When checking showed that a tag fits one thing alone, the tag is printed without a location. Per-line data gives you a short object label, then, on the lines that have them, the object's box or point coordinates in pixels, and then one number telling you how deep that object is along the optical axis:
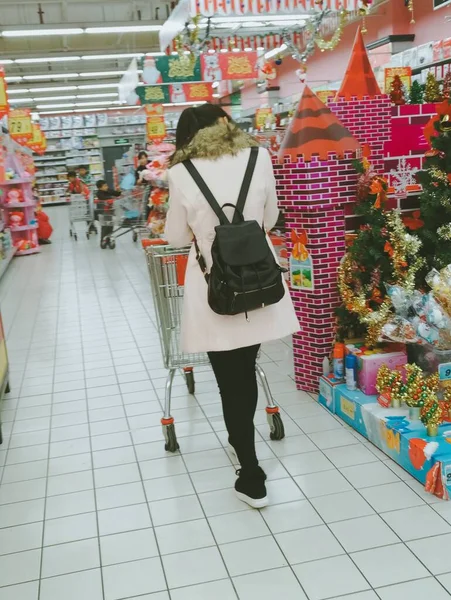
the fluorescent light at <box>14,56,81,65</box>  15.00
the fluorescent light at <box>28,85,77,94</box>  21.14
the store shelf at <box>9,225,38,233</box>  12.03
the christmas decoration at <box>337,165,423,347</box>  3.63
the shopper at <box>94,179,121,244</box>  11.80
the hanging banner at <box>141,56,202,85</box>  12.77
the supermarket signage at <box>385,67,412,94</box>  7.99
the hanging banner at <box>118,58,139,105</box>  13.02
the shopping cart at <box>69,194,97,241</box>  13.83
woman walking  2.62
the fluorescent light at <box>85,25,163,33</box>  11.87
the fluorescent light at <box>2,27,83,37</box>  11.55
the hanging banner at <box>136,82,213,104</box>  14.13
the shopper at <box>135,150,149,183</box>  11.48
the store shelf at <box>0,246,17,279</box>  9.62
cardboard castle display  3.91
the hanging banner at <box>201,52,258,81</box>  12.82
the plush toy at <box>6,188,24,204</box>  11.95
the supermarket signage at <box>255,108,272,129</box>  16.00
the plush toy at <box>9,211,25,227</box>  11.95
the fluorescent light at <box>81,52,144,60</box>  15.07
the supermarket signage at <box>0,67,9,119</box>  8.27
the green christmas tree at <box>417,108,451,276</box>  3.52
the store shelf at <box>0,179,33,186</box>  11.68
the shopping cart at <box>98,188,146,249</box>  11.21
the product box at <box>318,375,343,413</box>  3.87
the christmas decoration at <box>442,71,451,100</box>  3.67
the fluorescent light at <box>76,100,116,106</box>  25.91
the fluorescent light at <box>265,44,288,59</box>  14.16
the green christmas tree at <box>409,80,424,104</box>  4.92
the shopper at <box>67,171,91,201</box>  14.98
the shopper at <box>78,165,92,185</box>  16.28
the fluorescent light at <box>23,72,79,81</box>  18.59
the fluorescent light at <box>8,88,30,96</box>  20.79
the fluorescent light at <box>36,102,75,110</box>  26.17
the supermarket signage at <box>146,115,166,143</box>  13.40
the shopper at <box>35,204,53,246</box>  13.75
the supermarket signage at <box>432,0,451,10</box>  8.02
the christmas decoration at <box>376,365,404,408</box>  3.40
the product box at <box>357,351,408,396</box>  3.66
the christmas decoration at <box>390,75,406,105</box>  4.80
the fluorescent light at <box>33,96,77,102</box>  23.61
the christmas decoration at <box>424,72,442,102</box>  4.91
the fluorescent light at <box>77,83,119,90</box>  21.38
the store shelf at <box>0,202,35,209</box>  11.89
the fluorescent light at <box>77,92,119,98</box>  24.16
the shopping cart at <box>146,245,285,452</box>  3.51
